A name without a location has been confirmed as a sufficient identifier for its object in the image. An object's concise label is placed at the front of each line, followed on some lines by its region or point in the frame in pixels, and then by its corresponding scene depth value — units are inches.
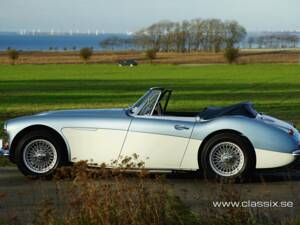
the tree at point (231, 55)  3476.9
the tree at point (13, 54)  3638.5
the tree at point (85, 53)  3779.5
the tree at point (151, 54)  3836.1
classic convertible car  350.3
